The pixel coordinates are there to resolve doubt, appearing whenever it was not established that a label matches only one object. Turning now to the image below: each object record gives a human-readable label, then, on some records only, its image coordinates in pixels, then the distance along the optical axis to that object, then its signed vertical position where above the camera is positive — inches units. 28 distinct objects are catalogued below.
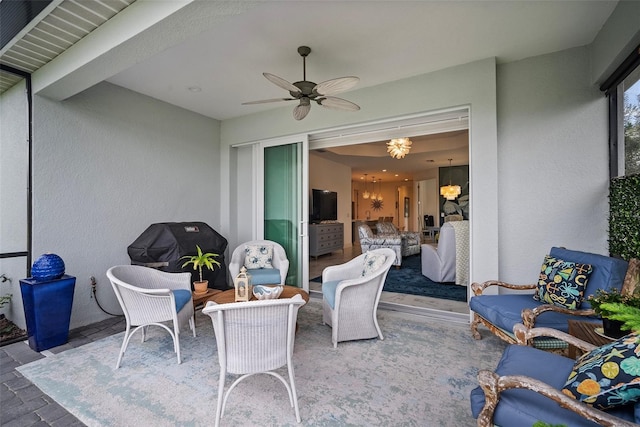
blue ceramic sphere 111.4 -20.1
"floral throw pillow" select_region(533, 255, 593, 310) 90.7 -23.3
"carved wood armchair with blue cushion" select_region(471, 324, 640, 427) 42.0 -29.1
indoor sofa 277.0 -22.8
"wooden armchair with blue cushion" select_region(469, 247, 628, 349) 86.2 -28.4
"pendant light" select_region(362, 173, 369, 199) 517.7 +36.4
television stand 292.7 -25.7
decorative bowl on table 99.6 -27.3
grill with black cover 140.5 -15.4
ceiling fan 101.7 +46.6
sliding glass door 181.2 +9.1
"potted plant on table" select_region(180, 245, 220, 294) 122.9 -29.1
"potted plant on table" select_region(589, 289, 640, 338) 52.0 -19.3
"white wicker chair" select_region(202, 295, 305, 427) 67.3 -28.9
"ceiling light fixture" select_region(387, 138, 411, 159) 232.2 +54.5
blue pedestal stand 109.7 -36.3
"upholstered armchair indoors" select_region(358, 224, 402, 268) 250.6 -24.2
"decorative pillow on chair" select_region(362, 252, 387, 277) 121.5 -20.9
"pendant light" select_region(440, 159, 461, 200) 337.7 +26.3
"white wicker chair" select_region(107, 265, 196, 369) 97.3 -31.2
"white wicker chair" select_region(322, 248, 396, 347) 110.6 -36.6
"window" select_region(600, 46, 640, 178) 96.5 +34.7
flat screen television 315.9 +10.5
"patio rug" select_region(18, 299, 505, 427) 73.0 -50.6
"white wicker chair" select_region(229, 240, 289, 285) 153.0 -24.8
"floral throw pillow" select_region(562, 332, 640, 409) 41.6 -25.2
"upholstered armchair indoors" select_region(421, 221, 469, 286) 186.9 -28.6
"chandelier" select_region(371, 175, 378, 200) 524.9 +48.1
